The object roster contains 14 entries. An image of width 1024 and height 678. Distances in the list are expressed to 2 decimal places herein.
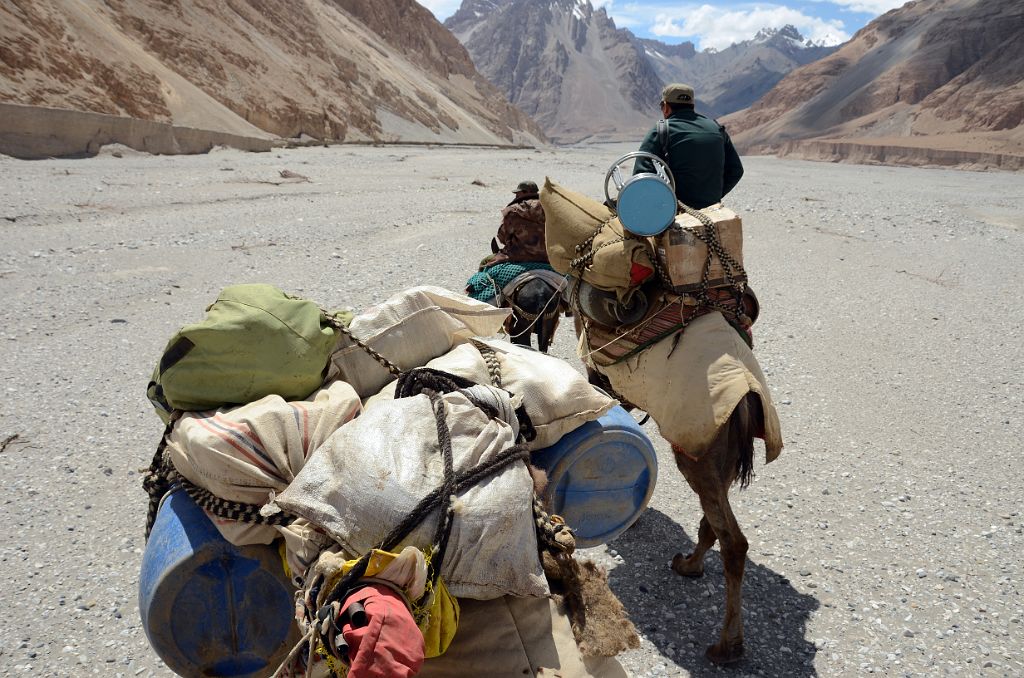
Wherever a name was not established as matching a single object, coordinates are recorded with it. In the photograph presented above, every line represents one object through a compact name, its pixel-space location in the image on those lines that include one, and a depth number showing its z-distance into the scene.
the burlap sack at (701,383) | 3.22
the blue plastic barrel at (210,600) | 1.96
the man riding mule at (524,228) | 4.89
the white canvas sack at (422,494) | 1.74
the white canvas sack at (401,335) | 2.46
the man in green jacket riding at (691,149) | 4.07
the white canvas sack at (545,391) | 2.32
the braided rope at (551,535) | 2.01
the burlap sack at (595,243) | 3.38
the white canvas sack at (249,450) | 1.94
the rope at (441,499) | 1.66
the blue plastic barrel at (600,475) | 2.38
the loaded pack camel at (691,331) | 3.27
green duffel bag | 2.14
